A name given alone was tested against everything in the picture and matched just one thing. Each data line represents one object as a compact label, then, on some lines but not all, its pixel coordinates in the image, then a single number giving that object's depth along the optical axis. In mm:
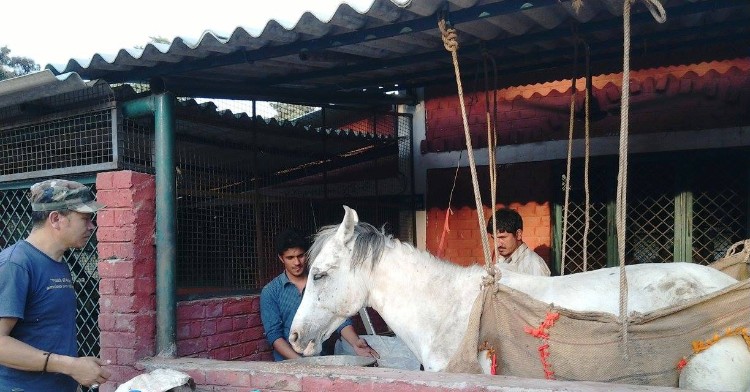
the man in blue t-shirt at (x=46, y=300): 2789
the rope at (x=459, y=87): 3098
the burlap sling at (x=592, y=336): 2869
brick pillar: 4086
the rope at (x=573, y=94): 4230
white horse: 3215
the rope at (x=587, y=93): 4199
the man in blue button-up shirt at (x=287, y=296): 4449
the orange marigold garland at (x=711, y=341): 2809
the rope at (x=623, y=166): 2705
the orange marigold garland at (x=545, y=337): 3059
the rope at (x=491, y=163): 3471
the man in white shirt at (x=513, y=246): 4820
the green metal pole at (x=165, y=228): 4164
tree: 29750
